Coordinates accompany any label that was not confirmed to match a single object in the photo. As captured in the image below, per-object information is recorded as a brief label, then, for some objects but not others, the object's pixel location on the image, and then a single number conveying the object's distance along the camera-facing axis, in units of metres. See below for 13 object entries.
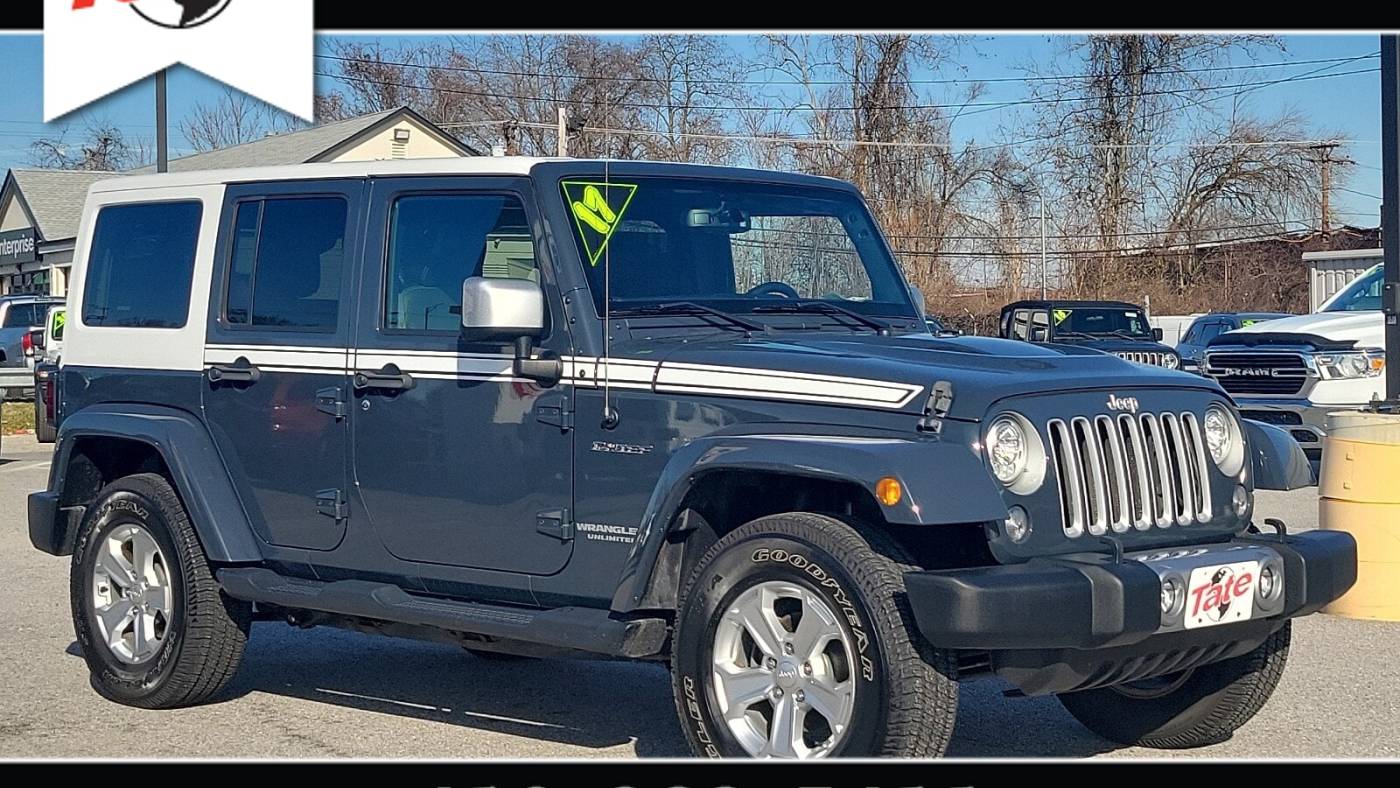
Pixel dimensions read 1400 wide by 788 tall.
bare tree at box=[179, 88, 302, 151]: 49.94
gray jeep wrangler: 5.02
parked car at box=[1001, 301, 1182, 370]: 24.53
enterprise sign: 55.28
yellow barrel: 8.68
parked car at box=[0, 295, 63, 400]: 25.94
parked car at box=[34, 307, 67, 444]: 17.67
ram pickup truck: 15.90
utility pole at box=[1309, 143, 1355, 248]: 49.38
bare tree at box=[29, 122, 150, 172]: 70.06
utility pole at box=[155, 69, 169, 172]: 22.64
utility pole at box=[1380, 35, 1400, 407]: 10.26
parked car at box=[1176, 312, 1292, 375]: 27.53
